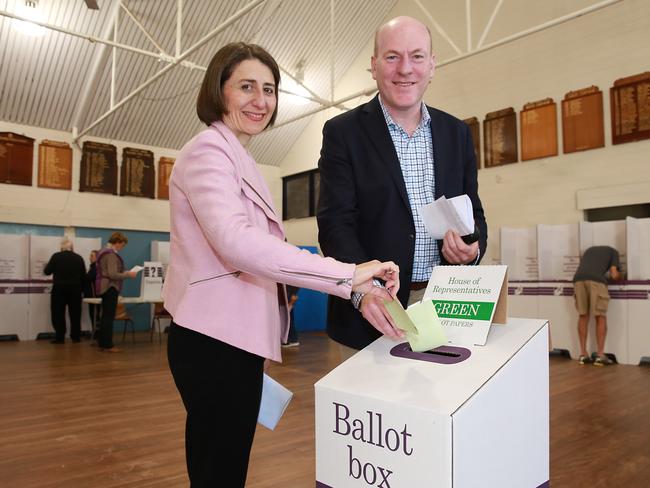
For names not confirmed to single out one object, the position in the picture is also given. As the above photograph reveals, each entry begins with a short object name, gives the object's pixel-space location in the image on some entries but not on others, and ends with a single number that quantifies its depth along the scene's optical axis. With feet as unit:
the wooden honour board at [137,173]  34.59
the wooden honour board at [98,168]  33.30
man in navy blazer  4.61
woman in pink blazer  3.47
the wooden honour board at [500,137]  26.50
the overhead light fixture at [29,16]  24.79
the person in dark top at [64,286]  27.66
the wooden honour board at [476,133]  27.76
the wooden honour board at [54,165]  31.81
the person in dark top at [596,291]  20.53
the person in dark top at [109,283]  23.34
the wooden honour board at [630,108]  22.02
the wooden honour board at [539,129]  25.07
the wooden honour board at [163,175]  36.17
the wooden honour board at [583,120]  23.52
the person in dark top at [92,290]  29.57
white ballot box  2.77
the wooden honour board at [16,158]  30.45
